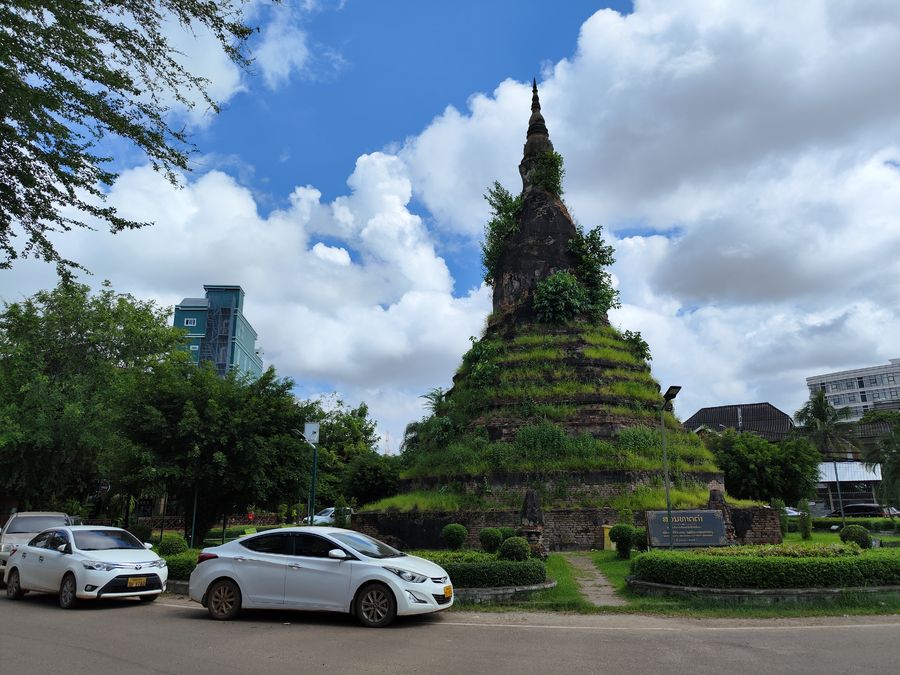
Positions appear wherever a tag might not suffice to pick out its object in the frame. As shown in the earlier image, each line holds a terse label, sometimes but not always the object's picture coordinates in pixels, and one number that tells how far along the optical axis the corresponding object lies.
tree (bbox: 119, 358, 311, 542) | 19.89
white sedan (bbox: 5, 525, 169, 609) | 11.19
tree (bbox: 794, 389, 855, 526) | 59.06
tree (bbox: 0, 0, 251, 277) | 7.17
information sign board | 15.83
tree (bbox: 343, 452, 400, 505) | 30.70
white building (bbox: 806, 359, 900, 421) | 97.19
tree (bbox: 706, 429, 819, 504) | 30.64
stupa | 22.66
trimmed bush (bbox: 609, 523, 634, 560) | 17.14
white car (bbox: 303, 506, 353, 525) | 32.03
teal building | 75.88
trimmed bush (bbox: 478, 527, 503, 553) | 15.64
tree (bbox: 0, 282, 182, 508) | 27.91
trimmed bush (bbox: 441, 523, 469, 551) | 17.02
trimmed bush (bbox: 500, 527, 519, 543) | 16.34
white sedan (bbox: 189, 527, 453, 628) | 9.05
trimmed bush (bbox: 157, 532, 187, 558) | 15.65
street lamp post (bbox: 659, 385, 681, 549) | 15.03
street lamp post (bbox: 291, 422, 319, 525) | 18.00
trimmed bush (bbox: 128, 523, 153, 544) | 21.25
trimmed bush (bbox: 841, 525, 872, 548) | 14.55
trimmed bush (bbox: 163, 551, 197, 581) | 13.79
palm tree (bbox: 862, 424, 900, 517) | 35.06
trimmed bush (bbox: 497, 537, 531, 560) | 12.88
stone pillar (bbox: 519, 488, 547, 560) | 17.11
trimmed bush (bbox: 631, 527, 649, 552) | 16.84
